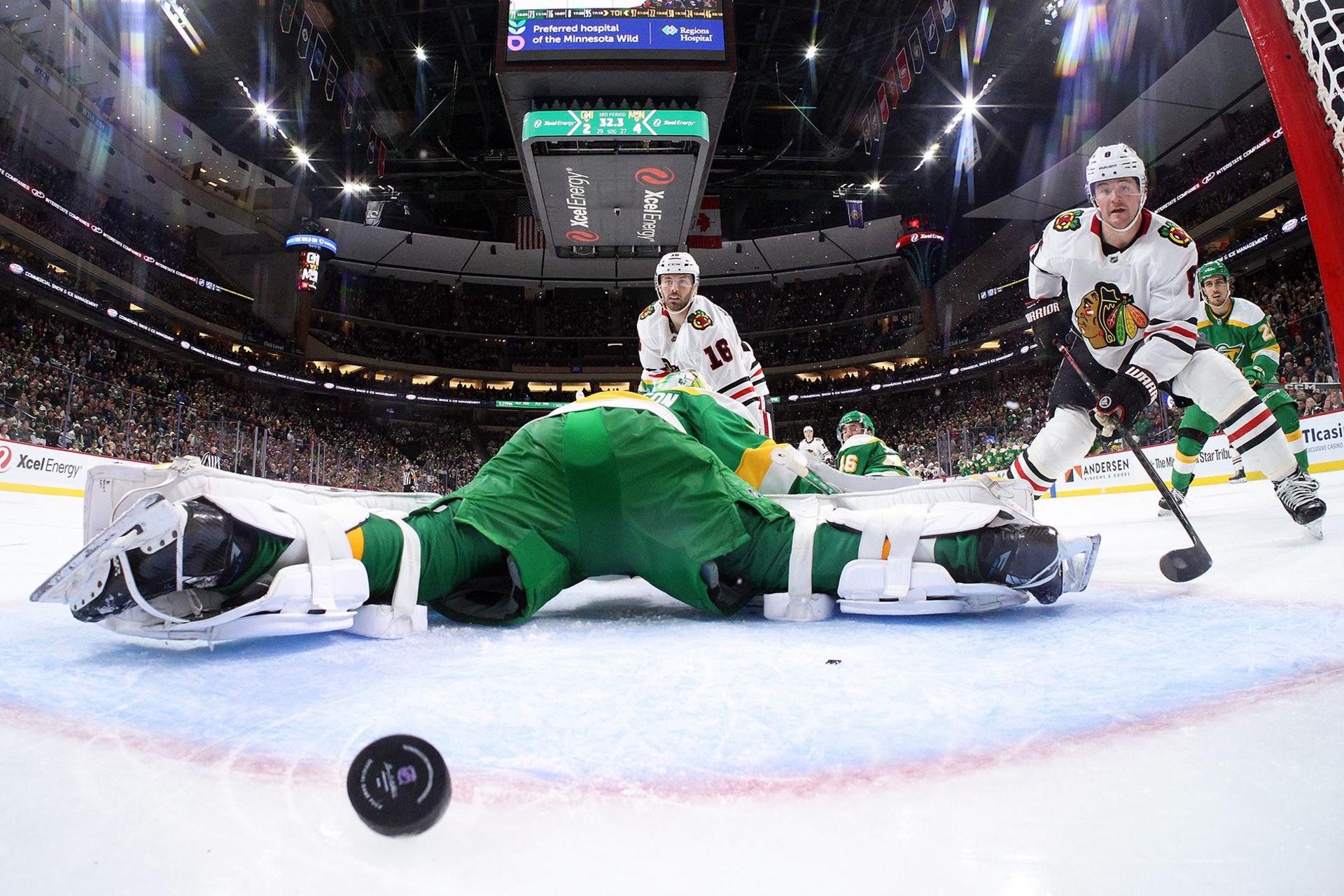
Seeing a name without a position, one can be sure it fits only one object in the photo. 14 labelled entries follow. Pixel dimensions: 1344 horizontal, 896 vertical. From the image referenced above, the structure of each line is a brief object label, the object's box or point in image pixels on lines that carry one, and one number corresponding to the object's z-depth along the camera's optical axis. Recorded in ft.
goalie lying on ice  4.54
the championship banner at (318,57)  38.86
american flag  63.05
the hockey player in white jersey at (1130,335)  10.06
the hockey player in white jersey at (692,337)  15.06
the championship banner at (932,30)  39.19
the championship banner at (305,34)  36.91
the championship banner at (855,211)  66.08
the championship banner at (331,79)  43.37
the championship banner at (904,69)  44.14
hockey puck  1.91
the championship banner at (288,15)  34.81
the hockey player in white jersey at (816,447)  23.81
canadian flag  65.46
